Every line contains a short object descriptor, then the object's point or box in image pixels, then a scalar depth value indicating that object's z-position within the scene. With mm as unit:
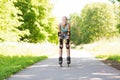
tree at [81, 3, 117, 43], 92625
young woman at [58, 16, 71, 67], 14891
